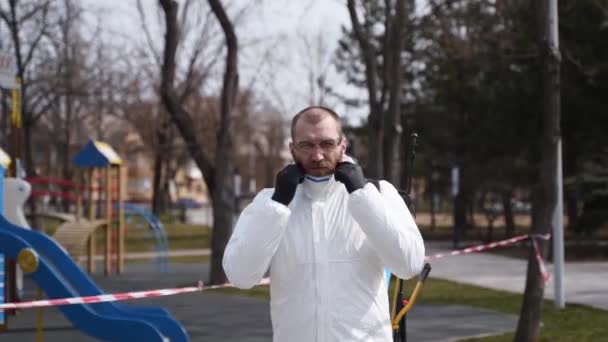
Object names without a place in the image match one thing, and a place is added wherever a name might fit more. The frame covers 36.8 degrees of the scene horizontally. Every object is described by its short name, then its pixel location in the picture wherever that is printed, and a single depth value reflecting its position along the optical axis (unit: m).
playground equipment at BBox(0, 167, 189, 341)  7.82
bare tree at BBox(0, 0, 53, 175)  22.34
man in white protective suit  2.99
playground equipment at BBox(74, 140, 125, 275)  20.02
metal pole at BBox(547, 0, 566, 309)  11.77
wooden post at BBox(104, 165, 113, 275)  19.84
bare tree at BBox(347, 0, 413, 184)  14.54
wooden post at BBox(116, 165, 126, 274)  20.18
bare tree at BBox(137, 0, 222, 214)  27.97
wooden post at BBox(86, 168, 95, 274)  20.00
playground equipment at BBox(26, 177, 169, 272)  18.52
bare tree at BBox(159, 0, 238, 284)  15.09
